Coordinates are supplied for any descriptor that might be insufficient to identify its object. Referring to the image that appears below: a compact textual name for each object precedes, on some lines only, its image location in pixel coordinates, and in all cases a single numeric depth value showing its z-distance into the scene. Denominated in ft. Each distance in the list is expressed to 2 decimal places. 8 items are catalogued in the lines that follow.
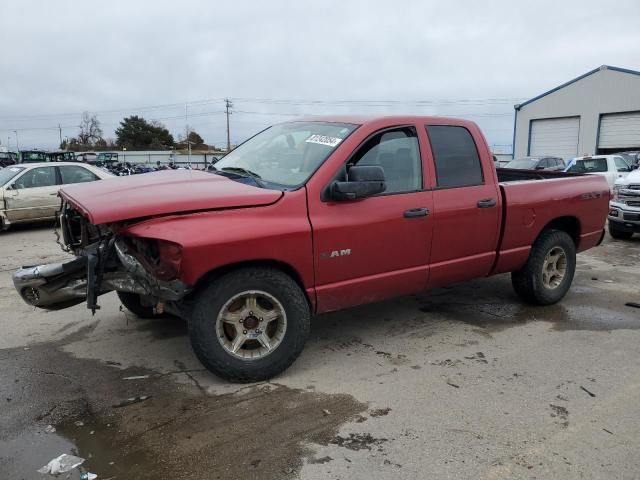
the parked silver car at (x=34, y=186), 37.11
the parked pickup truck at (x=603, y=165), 50.34
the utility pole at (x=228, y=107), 254.47
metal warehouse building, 97.35
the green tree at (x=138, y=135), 279.49
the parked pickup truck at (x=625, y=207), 32.32
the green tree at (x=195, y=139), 311.31
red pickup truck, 11.69
